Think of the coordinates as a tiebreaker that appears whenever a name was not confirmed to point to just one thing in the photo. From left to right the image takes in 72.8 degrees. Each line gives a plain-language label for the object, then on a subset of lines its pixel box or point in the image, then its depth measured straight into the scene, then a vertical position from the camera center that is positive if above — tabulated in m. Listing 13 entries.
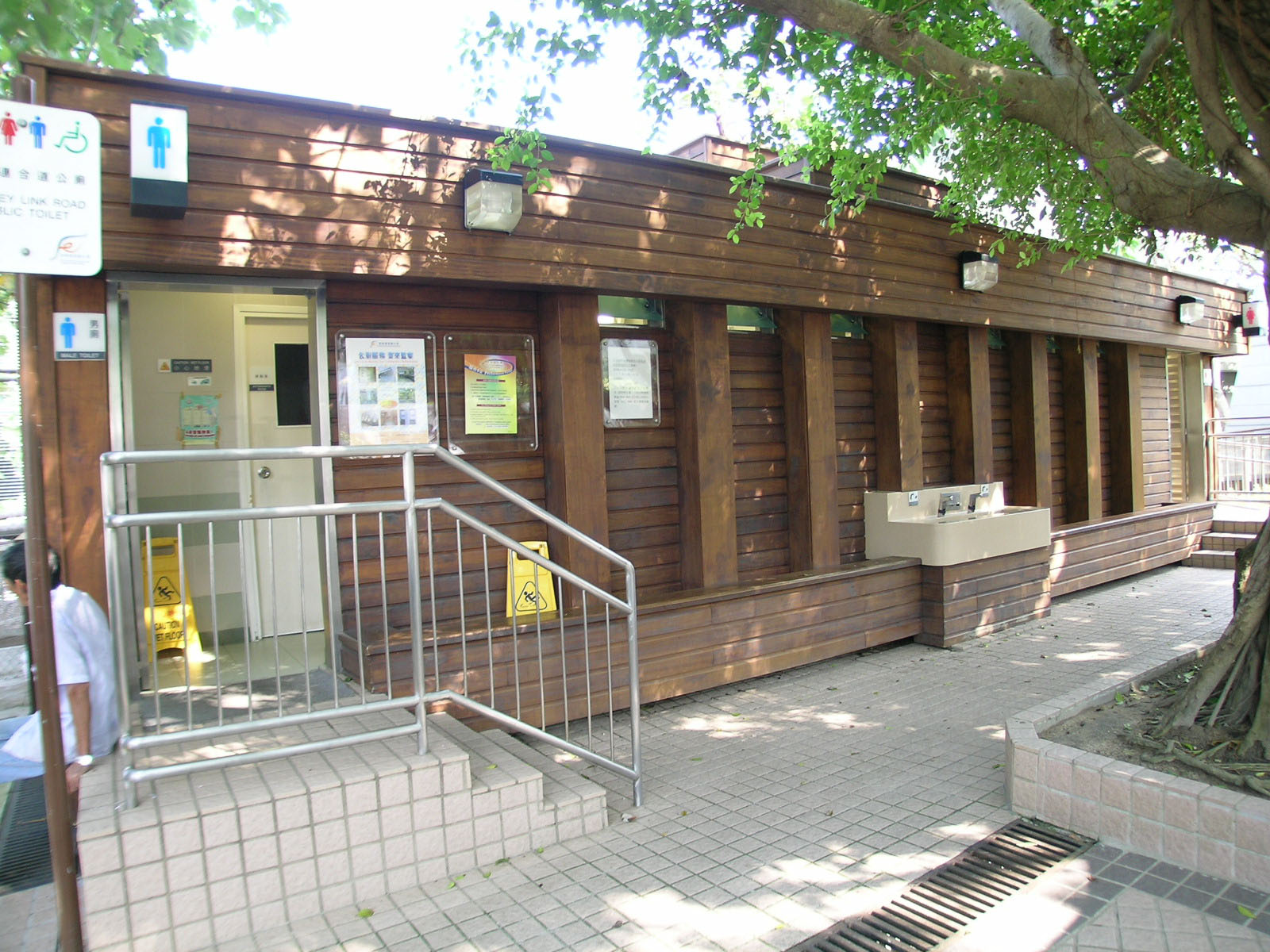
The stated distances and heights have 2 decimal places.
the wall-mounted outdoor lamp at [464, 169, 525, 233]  4.74 +1.55
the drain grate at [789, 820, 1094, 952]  2.99 -1.66
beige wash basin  7.21 -0.66
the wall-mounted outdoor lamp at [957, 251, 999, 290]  8.08 +1.77
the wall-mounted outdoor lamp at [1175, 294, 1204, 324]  11.46 +1.87
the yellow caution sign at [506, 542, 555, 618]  5.40 -0.70
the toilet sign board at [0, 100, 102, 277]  2.43 +0.88
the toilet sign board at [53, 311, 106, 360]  3.96 +0.73
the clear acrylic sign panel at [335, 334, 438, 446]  4.90 +0.54
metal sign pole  2.55 -0.48
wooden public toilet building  4.18 +0.87
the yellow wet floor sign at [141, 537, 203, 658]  5.43 -0.72
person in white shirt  3.28 -0.72
